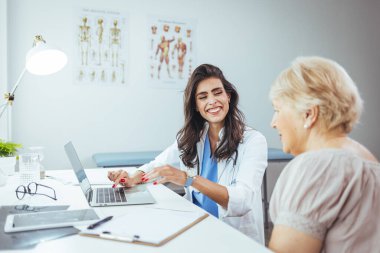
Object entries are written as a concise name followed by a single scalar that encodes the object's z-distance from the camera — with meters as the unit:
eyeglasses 1.62
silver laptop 1.49
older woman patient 0.89
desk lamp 1.99
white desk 0.99
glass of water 2.03
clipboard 1.04
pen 1.13
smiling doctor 1.58
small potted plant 1.92
